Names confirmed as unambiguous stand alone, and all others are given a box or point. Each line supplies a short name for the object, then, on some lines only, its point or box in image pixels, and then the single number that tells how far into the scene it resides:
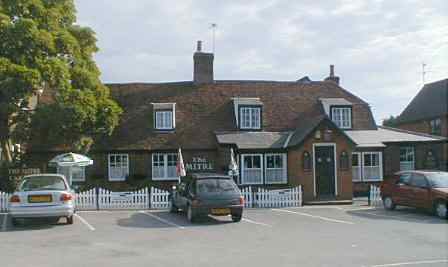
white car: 16.38
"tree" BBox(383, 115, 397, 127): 53.84
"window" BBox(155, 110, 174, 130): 30.14
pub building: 26.92
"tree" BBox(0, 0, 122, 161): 21.72
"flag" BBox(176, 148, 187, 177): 24.55
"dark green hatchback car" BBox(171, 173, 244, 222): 17.58
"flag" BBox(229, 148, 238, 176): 24.92
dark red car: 19.38
